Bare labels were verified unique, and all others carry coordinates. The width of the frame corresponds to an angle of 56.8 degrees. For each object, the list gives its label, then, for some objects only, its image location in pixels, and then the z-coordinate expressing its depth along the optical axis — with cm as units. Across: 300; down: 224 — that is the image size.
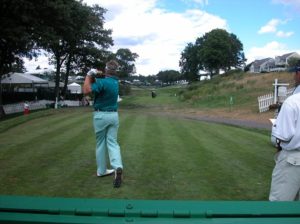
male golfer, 462
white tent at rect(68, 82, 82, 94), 4615
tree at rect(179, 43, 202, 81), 7687
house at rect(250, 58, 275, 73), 7976
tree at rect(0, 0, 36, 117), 1727
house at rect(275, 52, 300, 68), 7351
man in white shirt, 268
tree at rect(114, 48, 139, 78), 7764
